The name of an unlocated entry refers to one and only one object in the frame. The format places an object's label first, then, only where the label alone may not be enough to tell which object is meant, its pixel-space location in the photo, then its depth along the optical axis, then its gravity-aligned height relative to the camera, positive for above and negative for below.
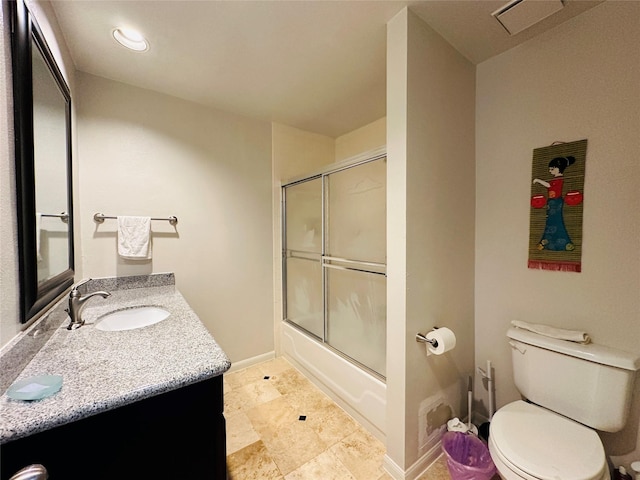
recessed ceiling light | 1.37 +1.08
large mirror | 0.79 +0.26
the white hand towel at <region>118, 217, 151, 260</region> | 1.79 -0.02
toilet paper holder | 1.30 -0.54
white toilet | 0.98 -0.84
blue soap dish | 0.63 -0.39
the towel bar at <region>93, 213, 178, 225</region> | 1.73 +0.12
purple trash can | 1.23 -1.16
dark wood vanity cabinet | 0.59 -0.55
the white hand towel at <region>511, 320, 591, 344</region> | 1.23 -0.50
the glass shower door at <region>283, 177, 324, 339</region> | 2.34 -0.21
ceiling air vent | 1.17 +1.06
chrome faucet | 1.13 -0.33
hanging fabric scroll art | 1.31 +0.15
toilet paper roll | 1.28 -0.53
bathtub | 1.58 -1.06
